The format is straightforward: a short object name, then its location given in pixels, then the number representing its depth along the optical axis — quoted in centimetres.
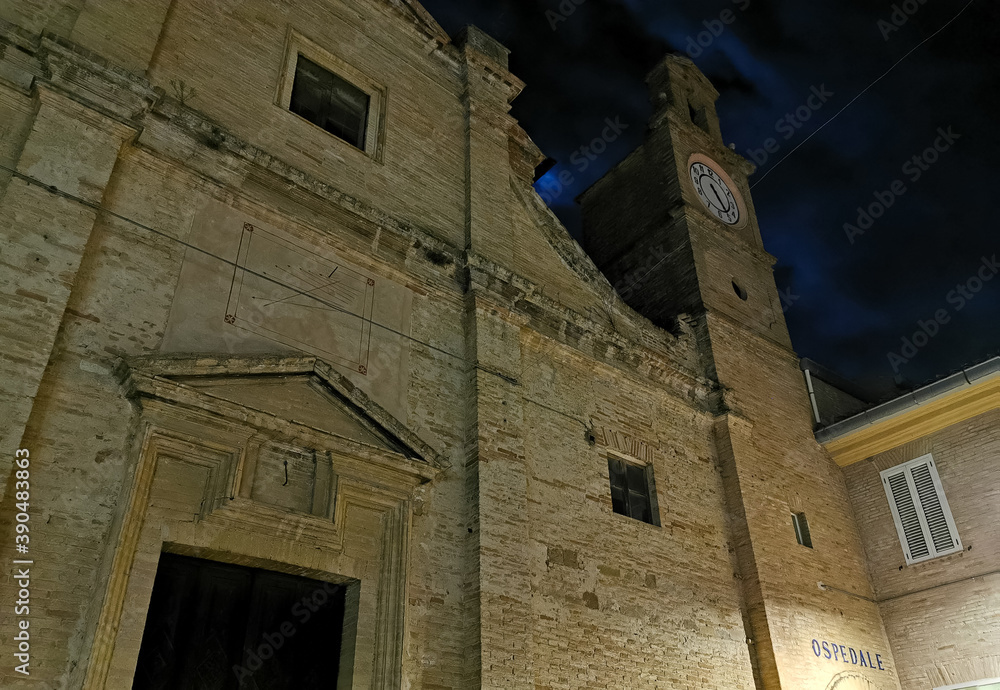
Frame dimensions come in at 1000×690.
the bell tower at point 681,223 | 1203
